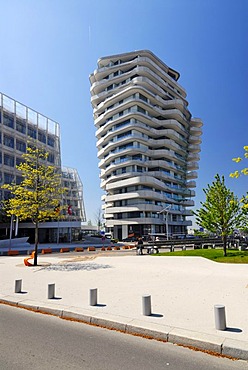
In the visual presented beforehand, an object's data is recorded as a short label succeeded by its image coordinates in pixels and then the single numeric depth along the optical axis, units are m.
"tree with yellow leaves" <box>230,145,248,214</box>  9.75
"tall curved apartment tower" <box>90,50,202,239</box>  64.44
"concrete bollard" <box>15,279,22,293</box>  10.03
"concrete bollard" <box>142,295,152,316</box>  6.79
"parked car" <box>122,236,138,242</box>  60.89
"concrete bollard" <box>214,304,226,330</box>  5.72
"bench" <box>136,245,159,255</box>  27.00
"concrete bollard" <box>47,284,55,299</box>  8.91
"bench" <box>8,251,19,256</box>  28.52
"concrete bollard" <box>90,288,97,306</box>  7.83
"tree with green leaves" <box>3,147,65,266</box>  19.37
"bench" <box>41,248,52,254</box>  30.64
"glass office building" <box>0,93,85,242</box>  51.00
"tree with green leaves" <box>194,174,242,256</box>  22.28
